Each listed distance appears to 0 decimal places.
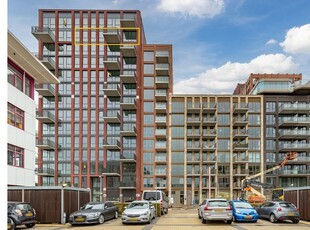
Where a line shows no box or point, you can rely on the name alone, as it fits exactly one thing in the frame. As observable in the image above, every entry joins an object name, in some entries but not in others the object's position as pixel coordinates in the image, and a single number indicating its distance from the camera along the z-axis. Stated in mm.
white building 22621
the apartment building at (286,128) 62288
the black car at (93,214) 17646
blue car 18988
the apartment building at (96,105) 57445
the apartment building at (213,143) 62863
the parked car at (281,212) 18941
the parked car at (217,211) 17514
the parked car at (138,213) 18017
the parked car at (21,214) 15164
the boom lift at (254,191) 40614
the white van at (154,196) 25651
